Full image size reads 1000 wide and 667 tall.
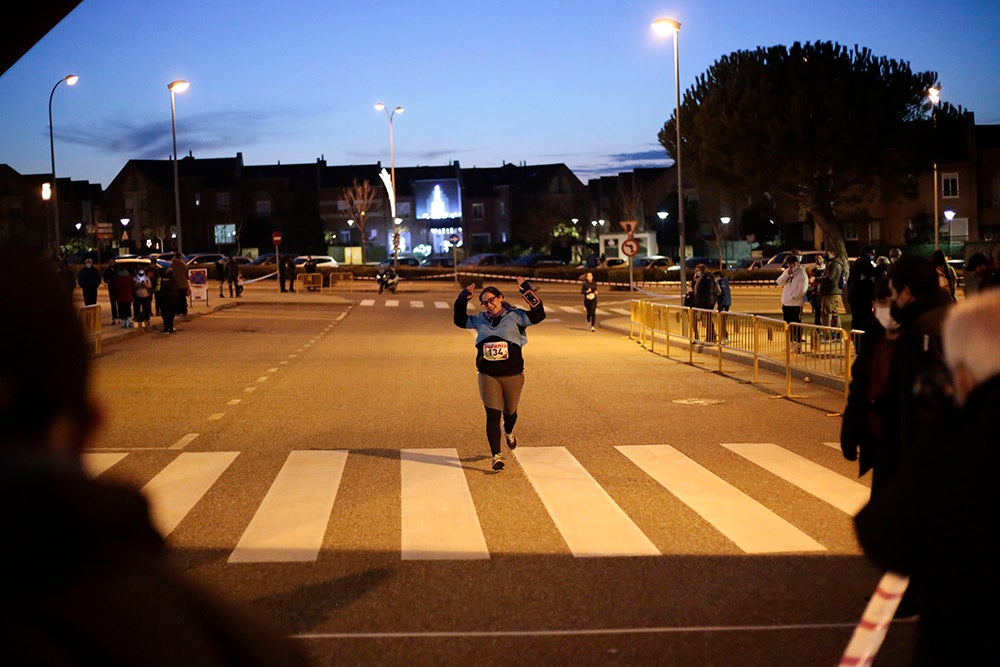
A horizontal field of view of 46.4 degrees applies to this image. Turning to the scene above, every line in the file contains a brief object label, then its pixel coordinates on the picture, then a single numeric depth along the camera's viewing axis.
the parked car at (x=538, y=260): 76.00
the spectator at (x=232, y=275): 50.72
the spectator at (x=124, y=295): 30.56
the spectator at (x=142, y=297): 30.78
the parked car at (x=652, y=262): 66.44
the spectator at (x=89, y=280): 31.27
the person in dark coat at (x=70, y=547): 1.33
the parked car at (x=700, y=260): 62.03
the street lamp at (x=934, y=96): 43.66
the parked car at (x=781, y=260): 53.00
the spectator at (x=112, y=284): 31.23
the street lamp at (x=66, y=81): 48.75
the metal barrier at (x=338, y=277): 61.64
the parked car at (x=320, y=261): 76.44
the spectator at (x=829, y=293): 24.19
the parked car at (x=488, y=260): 82.88
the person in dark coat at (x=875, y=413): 6.21
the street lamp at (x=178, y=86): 45.25
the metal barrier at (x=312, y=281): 58.44
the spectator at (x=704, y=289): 26.80
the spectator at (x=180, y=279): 33.31
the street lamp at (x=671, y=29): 33.84
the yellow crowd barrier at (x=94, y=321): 24.92
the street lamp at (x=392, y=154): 60.97
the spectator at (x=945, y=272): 20.74
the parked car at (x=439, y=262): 79.31
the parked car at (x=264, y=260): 78.94
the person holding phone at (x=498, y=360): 11.46
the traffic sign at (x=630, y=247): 37.09
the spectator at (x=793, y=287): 22.28
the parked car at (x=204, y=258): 73.19
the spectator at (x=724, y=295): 28.33
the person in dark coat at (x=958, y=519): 2.84
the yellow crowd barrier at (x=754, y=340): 16.84
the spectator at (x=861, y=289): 18.48
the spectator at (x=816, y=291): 25.57
